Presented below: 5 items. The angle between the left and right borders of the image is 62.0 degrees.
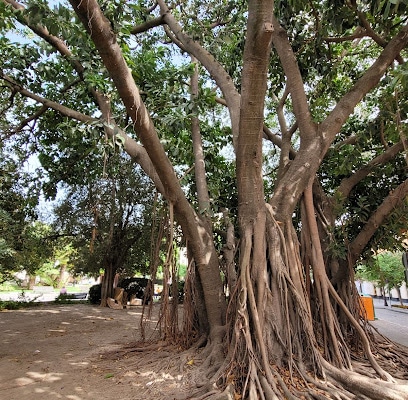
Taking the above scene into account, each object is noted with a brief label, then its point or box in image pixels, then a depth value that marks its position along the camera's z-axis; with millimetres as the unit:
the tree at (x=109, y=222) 10469
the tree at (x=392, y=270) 20047
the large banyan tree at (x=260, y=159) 3223
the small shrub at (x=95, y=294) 13219
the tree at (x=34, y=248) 9297
